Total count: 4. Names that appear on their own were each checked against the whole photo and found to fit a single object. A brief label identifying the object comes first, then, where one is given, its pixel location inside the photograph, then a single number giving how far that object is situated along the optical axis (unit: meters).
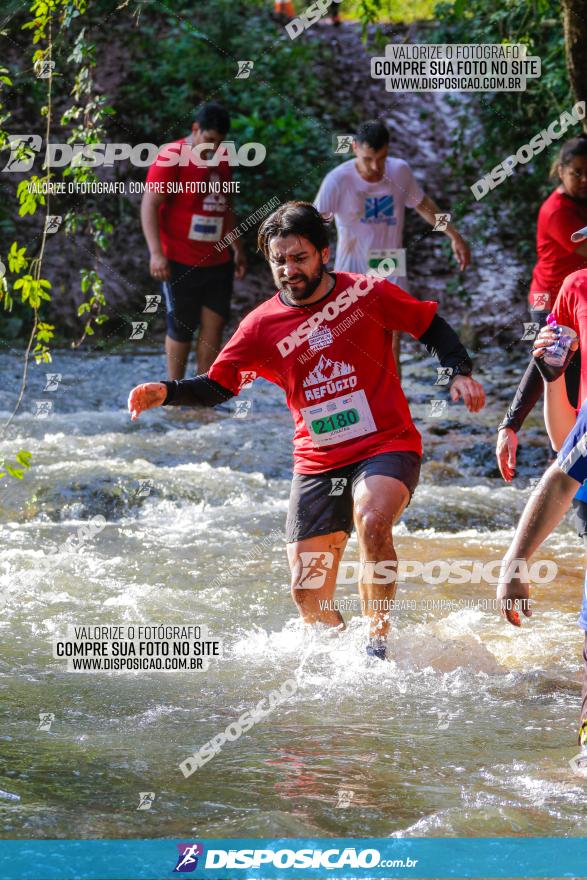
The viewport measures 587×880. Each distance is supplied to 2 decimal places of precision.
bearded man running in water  10.41
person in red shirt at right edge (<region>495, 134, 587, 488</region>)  15.15
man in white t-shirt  18.52
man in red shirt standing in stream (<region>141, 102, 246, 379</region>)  19.91
